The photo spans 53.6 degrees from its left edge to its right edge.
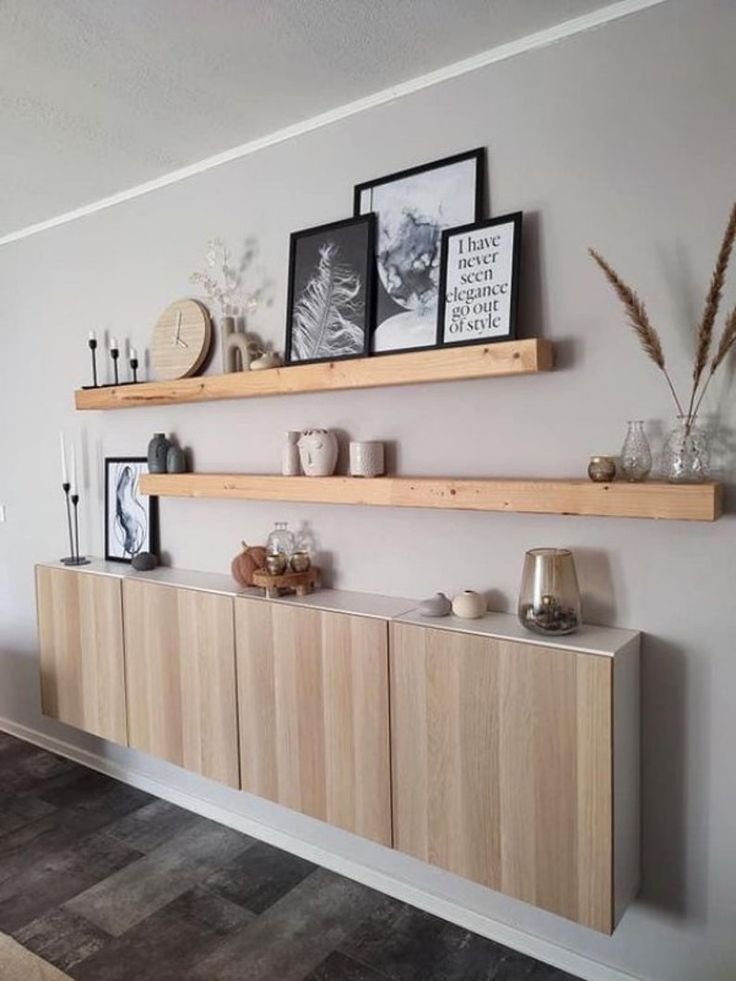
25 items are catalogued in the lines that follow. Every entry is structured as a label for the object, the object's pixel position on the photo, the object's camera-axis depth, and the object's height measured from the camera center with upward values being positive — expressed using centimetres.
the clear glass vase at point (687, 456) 170 -5
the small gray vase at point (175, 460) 281 -6
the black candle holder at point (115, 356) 302 +38
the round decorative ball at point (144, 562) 287 -46
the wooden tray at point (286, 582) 234 -45
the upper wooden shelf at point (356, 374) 190 +20
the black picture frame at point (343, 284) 225 +51
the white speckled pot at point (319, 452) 234 -3
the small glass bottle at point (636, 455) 177 -5
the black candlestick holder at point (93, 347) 307 +42
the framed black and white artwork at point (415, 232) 208 +62
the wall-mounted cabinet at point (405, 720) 176 -81
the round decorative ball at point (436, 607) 207 -47
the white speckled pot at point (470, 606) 203 -46
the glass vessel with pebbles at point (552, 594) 185 -40
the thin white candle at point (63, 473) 321 -12
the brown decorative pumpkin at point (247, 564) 247 -41
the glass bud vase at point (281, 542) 247 -34
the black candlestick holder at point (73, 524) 329 -35
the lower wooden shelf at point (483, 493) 165 -15
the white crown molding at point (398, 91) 183 +105
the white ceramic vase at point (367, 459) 224 -5
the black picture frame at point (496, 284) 195 +44
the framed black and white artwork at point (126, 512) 302 -28
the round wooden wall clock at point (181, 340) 273 +40
